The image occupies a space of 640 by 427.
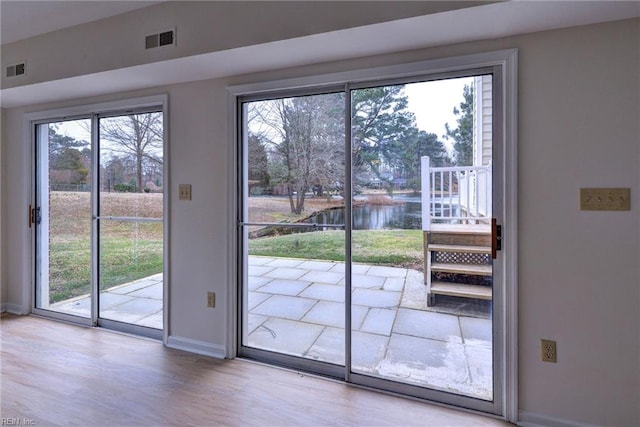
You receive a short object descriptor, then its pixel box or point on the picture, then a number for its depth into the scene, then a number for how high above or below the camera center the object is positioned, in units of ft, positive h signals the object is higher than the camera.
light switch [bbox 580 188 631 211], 5.44 +0.17
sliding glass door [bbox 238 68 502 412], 6.54 -0.56
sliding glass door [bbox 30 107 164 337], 9.50 -0.29
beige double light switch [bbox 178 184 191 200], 8.64 +0.50
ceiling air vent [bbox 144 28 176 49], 7.04 +3.82
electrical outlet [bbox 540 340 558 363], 5.85 -2.61
